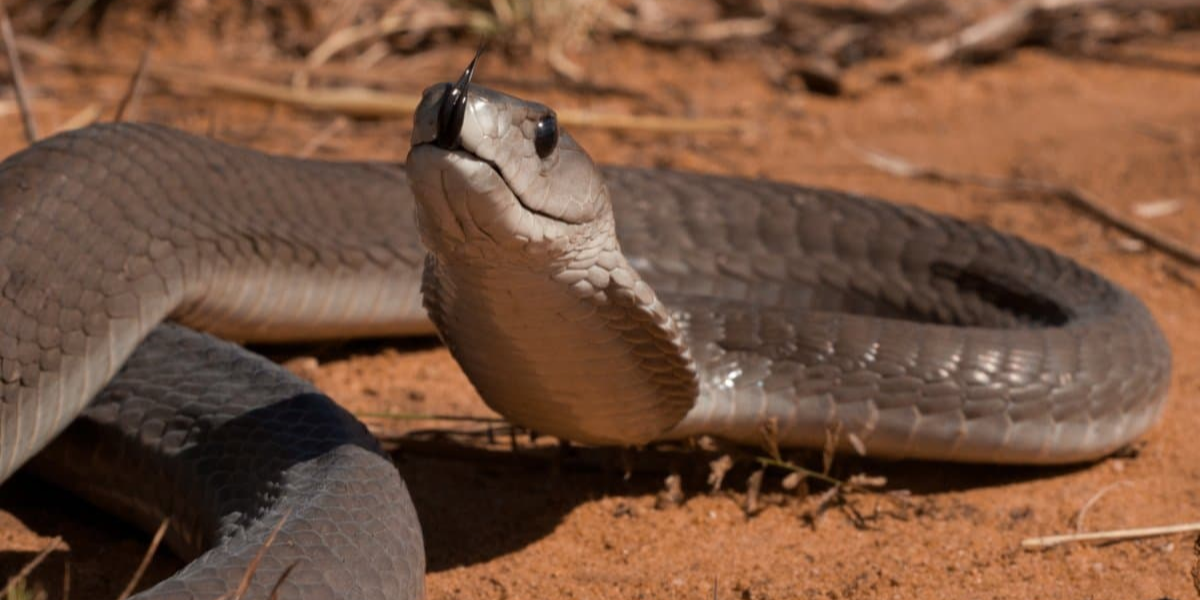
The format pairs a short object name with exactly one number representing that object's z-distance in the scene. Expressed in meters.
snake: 5.12
